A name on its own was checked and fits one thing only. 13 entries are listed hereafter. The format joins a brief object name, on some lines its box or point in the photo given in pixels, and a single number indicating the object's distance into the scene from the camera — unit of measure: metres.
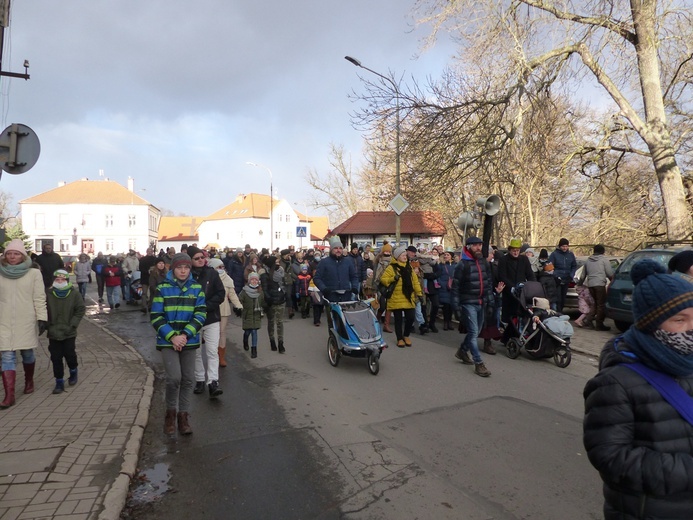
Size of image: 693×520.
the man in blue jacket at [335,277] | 8.57
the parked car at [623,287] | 9.59
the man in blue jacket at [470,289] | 7.52
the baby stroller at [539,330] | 7.68
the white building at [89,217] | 70.56
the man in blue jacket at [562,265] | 11.73
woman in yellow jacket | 9.14
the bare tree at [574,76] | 12.69
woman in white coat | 5.74
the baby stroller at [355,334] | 7.32
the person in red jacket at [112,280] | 15.40
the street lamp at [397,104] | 13.24
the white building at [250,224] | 81.00
